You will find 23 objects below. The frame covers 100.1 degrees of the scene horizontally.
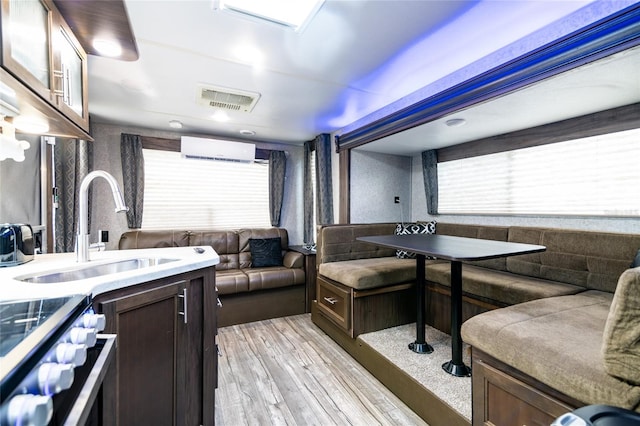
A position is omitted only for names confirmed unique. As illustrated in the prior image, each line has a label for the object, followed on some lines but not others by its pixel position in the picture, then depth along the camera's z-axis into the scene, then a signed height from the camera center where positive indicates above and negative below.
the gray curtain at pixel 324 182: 3.68 +0.43
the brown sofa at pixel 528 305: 0.97 -0.56
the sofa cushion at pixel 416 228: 3.36 -0.20
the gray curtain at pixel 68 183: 2.88 +0.34
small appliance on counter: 1.26 -0.15
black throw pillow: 3.54 -0.52
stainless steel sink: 1.17 -0.29
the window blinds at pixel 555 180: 2.07 +0.31
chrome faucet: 1.35 +0.01
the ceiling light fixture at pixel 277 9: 1.41 +1.10
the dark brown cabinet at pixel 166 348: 1.00 -0.59
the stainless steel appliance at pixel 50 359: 0.45 -0.31
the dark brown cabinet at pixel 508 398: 1.06 -0.80
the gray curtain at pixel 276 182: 4.16 +0.48
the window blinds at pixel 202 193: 3.58 +0.30
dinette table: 1.65 -0.26
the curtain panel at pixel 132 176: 3.35 +0.47
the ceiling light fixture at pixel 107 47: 1.49 +0.96
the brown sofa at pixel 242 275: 3.04 -0.73
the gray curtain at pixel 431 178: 3.59 +0.47
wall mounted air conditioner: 3.61 +0.90
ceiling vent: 2.42 +1.11
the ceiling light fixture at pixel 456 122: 2.38 +0.82
